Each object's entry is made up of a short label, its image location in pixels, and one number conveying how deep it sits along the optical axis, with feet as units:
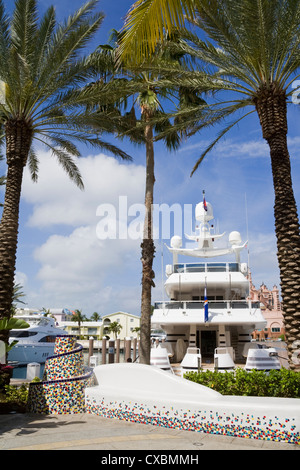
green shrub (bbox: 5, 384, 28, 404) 27.99
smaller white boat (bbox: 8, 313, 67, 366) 98.17
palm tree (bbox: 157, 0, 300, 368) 30.25
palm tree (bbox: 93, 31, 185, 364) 39.27
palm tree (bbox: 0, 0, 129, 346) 35.04
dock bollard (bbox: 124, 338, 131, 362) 76.60
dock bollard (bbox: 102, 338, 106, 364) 78.79
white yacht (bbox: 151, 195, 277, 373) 55.01
